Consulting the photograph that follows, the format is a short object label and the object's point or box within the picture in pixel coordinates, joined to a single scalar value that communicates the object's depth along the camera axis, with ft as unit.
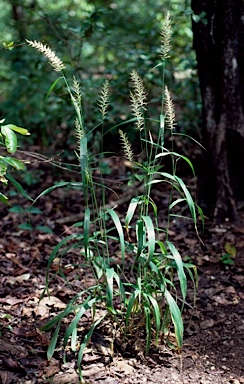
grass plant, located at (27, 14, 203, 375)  6.77
